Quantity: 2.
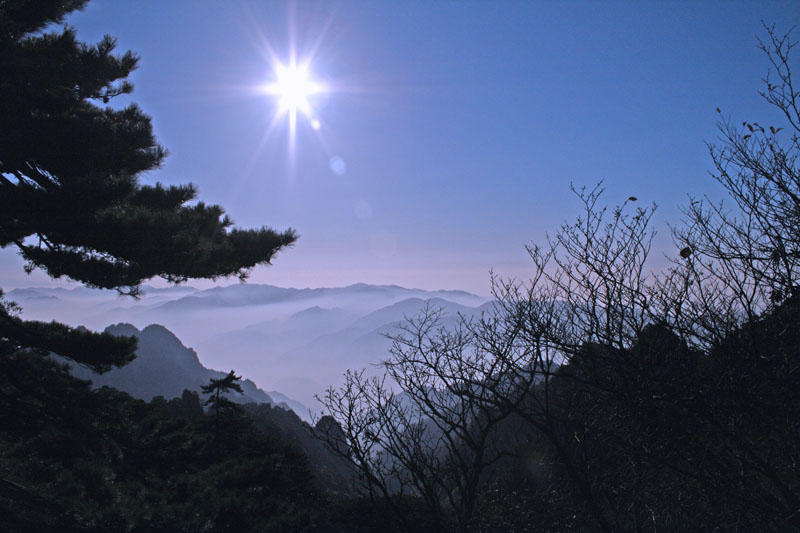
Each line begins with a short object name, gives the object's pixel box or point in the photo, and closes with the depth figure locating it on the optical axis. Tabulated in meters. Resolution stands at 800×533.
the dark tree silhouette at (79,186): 6.02
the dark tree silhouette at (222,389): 13.38
